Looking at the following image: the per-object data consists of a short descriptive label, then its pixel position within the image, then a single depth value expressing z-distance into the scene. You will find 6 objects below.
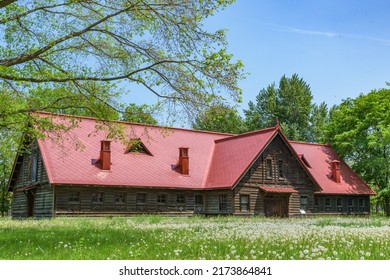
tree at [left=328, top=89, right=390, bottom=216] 53.28
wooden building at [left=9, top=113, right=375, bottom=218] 37.50
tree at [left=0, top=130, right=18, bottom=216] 59.50
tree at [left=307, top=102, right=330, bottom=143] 87.38
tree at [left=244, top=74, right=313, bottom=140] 87.19
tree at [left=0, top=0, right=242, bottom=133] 17.09
